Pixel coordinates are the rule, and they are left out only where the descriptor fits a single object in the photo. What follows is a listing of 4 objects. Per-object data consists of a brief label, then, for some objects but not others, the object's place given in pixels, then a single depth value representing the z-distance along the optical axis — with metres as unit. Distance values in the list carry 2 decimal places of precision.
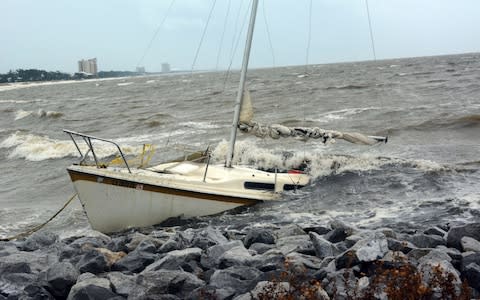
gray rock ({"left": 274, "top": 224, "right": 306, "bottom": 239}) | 8.65
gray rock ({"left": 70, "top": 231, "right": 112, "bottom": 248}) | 8.50
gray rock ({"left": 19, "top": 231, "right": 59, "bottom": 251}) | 9.21
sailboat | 11.47
